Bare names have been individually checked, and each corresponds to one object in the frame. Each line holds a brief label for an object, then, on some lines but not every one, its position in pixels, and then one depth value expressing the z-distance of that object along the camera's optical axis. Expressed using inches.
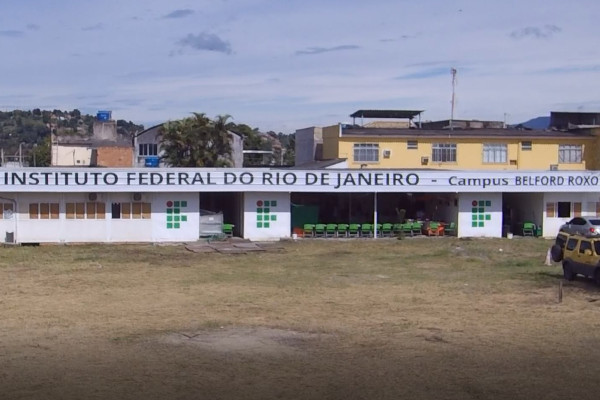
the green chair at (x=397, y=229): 1603.1
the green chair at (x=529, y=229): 1641.2
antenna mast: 2195.6
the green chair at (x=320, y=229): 1573.6
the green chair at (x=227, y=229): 1569.9
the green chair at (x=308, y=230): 1571.1
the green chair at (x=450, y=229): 1631.4
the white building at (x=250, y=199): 1459.2
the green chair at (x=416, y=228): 1612.9
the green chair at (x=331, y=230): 1572.3
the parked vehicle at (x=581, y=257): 934.4
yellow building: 1978.3
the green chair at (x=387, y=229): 1593.3
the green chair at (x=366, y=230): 1588.3
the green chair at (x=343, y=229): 1581.0
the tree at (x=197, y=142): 2289.6
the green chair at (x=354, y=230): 1587.1
